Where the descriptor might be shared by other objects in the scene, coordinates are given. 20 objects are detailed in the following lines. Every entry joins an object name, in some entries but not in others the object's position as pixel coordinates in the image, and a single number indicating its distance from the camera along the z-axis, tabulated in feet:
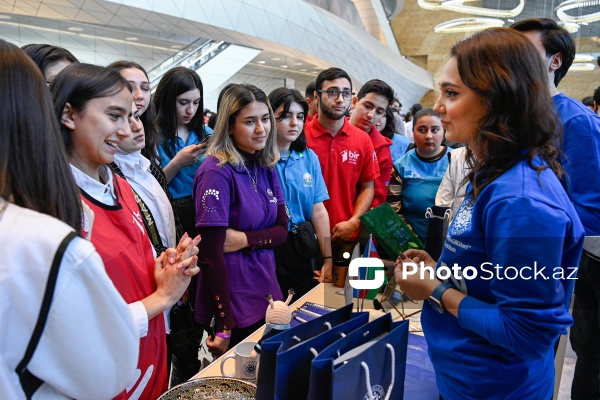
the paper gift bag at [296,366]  3.01
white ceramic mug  4.25
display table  5.56
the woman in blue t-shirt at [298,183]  7.89
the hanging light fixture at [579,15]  32.86
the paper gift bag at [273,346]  3.16
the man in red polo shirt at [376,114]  10.46
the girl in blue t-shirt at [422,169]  8.69
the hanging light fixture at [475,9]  47.68
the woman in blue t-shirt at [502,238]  2.84
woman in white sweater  2.20
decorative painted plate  3.78
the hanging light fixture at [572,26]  34.01
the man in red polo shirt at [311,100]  11.44
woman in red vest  3.90
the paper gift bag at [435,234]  5.39
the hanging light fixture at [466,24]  55.36
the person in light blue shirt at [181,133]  7.97
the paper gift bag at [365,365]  2.89
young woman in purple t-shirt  6.01
